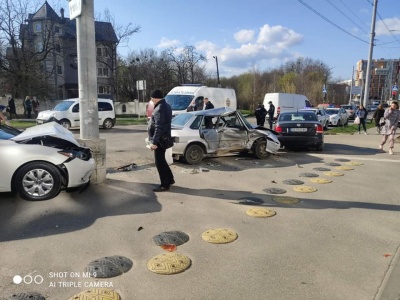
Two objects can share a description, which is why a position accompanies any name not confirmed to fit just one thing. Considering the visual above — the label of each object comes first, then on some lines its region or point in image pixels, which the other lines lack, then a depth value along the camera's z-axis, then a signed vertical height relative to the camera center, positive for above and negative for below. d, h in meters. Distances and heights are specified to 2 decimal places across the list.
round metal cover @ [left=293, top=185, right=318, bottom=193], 6.59 -1.67
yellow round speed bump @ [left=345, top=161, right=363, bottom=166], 9.68 -1.66
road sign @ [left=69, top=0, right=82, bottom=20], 6.66 +1.86
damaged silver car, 9.17 -0.90
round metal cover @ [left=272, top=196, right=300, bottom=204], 5.85 -1.68
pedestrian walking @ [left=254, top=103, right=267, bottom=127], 19.48 -0.51
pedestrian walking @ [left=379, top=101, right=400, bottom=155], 11.39 -0.47
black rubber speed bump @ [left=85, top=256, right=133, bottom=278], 3.41 -1.72
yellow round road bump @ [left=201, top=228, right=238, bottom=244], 4.22 -1.70
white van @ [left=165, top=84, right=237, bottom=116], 18.95 +0.39
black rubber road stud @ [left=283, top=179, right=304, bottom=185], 7.33 -1.69
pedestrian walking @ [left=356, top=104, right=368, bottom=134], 18.28 -0.46
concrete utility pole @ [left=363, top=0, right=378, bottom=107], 22.34 +3.15
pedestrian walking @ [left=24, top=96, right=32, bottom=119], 27.83 -0.44
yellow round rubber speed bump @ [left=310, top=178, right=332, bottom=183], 7.45 -1.67
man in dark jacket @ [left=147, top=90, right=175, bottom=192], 6.24 -0.56
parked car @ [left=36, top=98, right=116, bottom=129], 18.02 -0.75
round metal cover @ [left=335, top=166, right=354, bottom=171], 8.91 -1.66
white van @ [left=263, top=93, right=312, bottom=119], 27.69 +0.28
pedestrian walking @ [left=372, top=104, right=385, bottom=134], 15.93 -0.32
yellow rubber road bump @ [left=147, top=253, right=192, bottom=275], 3.49 -1.72
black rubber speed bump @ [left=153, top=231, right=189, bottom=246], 4.16 -1.72
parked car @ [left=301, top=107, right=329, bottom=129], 23.73 -0.77
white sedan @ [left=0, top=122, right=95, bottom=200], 5.50 -1.07
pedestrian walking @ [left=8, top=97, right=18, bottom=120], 27.31 -0.62
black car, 11.76 -0.99
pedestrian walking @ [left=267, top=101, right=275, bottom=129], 20.61 -0.50
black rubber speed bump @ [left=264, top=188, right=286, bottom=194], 6.55 -1.69
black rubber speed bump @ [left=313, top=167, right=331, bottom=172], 8.93 -1.68
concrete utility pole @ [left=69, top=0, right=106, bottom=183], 6.78 +0.32
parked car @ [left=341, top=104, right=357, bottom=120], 36.19 -0.46
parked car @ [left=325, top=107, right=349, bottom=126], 26.20 -0.82
